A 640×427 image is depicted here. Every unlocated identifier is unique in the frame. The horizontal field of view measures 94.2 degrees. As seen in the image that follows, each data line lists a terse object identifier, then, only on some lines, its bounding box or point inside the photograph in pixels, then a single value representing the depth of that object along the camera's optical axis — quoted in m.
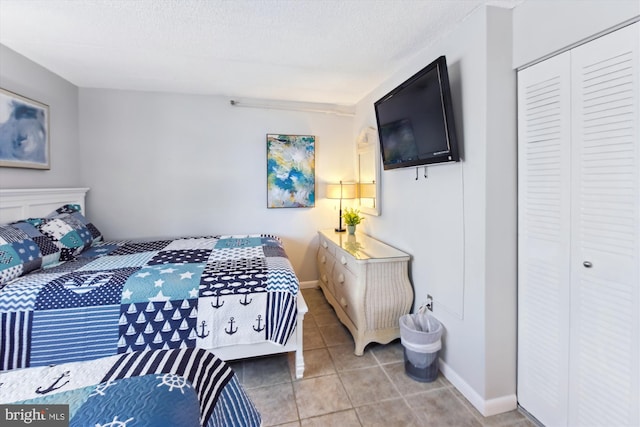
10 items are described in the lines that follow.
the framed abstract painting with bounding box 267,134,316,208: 3.53
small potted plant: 3.22
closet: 1.22
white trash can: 1.95
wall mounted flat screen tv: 1.78
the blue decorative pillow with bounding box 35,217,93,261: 2.26
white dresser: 2.29
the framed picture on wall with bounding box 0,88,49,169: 2.22
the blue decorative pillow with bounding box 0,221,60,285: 1.80
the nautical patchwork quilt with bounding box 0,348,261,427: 0.66
